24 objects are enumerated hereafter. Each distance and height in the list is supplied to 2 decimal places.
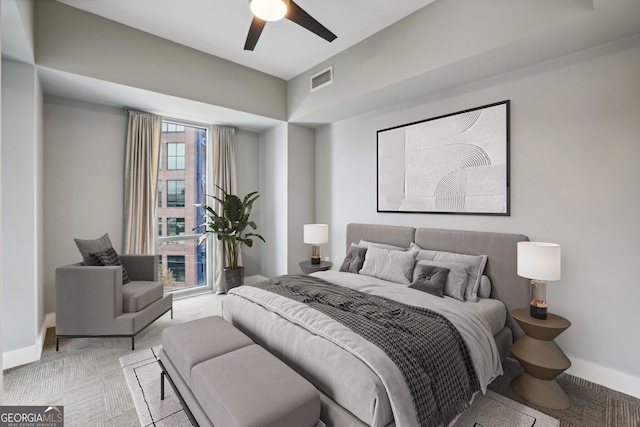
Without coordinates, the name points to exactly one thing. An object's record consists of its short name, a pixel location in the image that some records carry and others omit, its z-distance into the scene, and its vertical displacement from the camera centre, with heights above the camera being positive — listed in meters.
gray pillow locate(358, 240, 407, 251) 3.60 -0.43
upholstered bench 1.41 -0.91
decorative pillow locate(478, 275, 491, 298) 2.84 -0.73
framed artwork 2.99 +0.54
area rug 2.01 -1.42
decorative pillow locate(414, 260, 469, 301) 2.71 -0.64
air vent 3.94 +1.81
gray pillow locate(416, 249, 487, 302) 2.78 -0.51
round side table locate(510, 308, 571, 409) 2.18 -1.12
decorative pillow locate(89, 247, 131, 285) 3.10 -0.50
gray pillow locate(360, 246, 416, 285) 3.14 -0.59
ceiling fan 2.22 +1.55
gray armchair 2.86 -0.89
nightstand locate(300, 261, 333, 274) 4.13 -0.78
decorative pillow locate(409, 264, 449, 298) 2.74 -0.65
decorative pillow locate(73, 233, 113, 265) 3.07 -0.37
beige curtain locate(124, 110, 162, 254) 4.05 +0.42
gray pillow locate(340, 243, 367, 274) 3.57 -0.59
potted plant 4.51 -0.25
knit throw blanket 1.65 -0.83
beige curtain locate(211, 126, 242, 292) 4.90 +0.73
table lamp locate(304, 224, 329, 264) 4.25 -0.32
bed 1.54 -0.82
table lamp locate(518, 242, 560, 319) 2.26 -0.43
